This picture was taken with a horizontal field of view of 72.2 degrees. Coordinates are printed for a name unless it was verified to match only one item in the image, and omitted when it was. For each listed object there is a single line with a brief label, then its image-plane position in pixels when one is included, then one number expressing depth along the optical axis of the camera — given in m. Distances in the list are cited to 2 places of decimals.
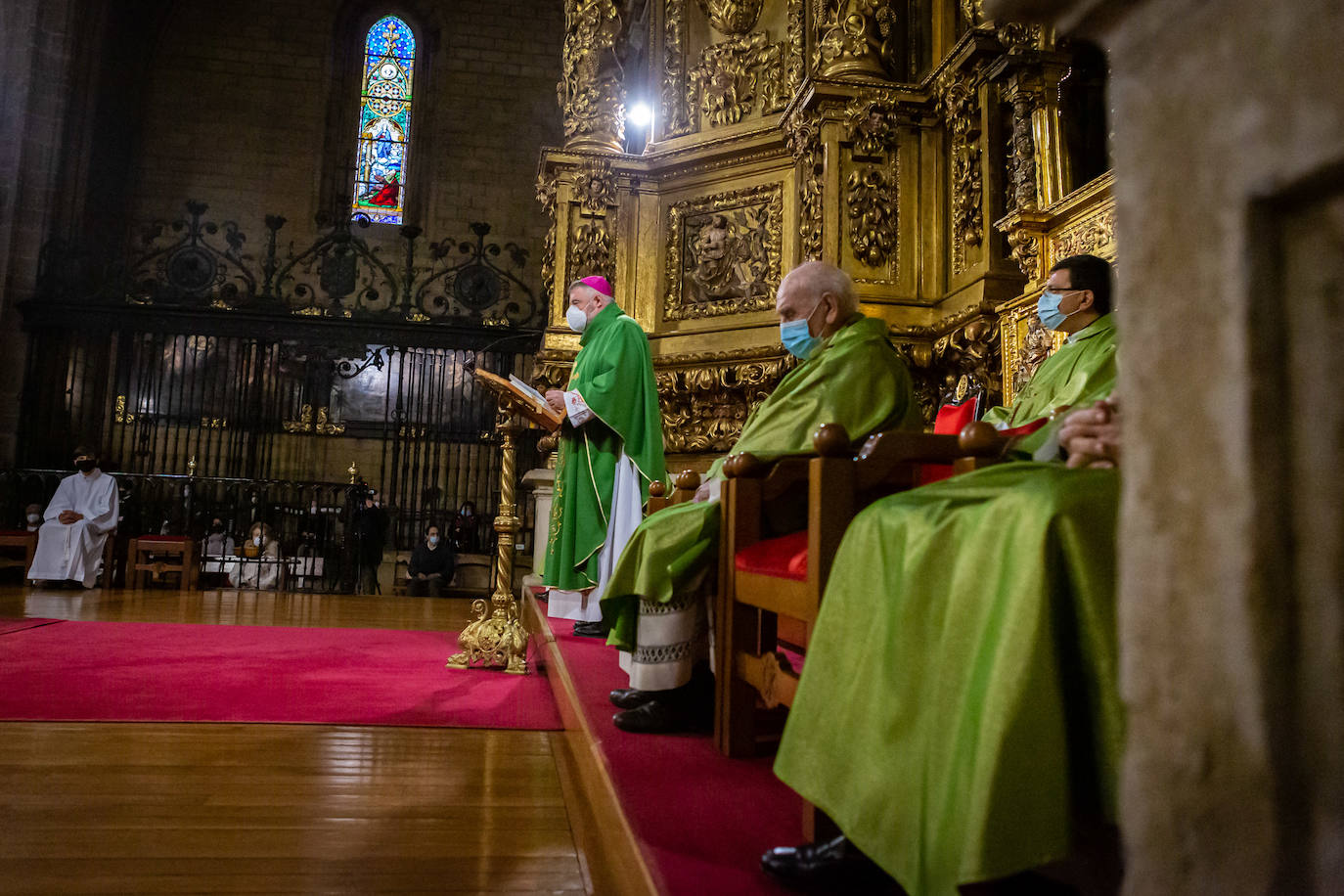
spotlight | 6.86
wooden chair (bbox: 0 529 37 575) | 9.02
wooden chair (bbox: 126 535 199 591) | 8.84
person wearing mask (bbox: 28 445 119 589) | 8.66
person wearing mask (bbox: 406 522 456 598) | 9.52
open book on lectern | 3.77
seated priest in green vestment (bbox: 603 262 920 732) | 2.16
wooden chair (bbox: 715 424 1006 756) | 1.56
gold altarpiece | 4.24
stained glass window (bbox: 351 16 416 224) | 14.51
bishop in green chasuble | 4.20
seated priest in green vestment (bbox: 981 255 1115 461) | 2.53
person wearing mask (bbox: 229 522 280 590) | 9.51
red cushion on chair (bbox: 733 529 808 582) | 1.68
